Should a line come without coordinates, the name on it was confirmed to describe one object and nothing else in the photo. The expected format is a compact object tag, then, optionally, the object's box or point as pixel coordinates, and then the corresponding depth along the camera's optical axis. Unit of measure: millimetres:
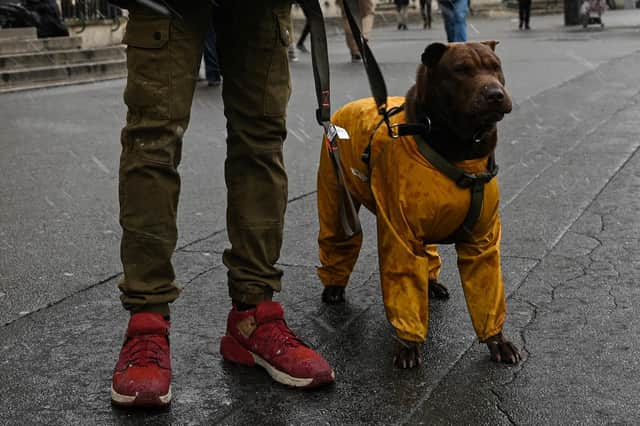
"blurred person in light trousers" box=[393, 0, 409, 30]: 31594
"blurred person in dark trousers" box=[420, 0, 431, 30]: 31844
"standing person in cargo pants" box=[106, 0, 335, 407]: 2920
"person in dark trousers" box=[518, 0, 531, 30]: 27594
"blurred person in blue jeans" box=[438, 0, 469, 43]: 11758
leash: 3209
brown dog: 3193
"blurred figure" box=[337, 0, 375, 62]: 16125
